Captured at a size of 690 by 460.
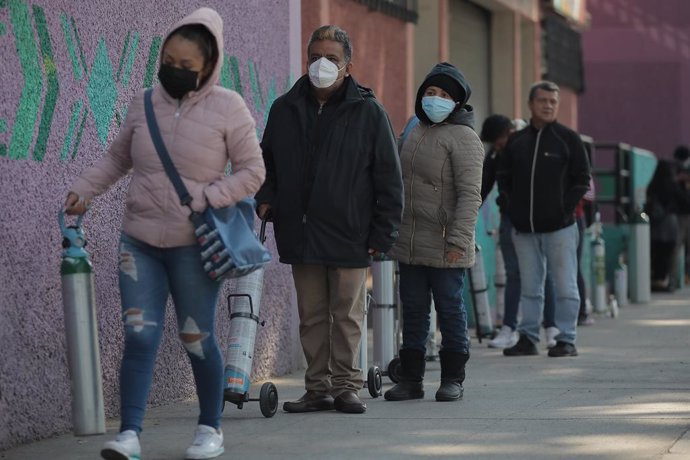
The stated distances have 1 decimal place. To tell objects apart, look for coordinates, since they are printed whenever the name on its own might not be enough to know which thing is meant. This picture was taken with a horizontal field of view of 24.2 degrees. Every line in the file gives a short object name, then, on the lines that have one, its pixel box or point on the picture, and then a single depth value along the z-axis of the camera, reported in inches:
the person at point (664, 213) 781.3
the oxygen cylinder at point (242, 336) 299.9
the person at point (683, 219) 804.6
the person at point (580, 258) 533.3
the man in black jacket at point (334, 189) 300.8
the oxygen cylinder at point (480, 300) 479.8
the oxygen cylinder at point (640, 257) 701.9
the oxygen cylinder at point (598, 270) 623.5
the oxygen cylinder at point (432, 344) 413.1
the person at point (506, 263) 472.4
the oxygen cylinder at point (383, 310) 366.0
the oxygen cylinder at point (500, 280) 521.7
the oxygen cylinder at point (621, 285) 678.5
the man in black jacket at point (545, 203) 431.8
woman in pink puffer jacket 239.6
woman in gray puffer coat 327.6
